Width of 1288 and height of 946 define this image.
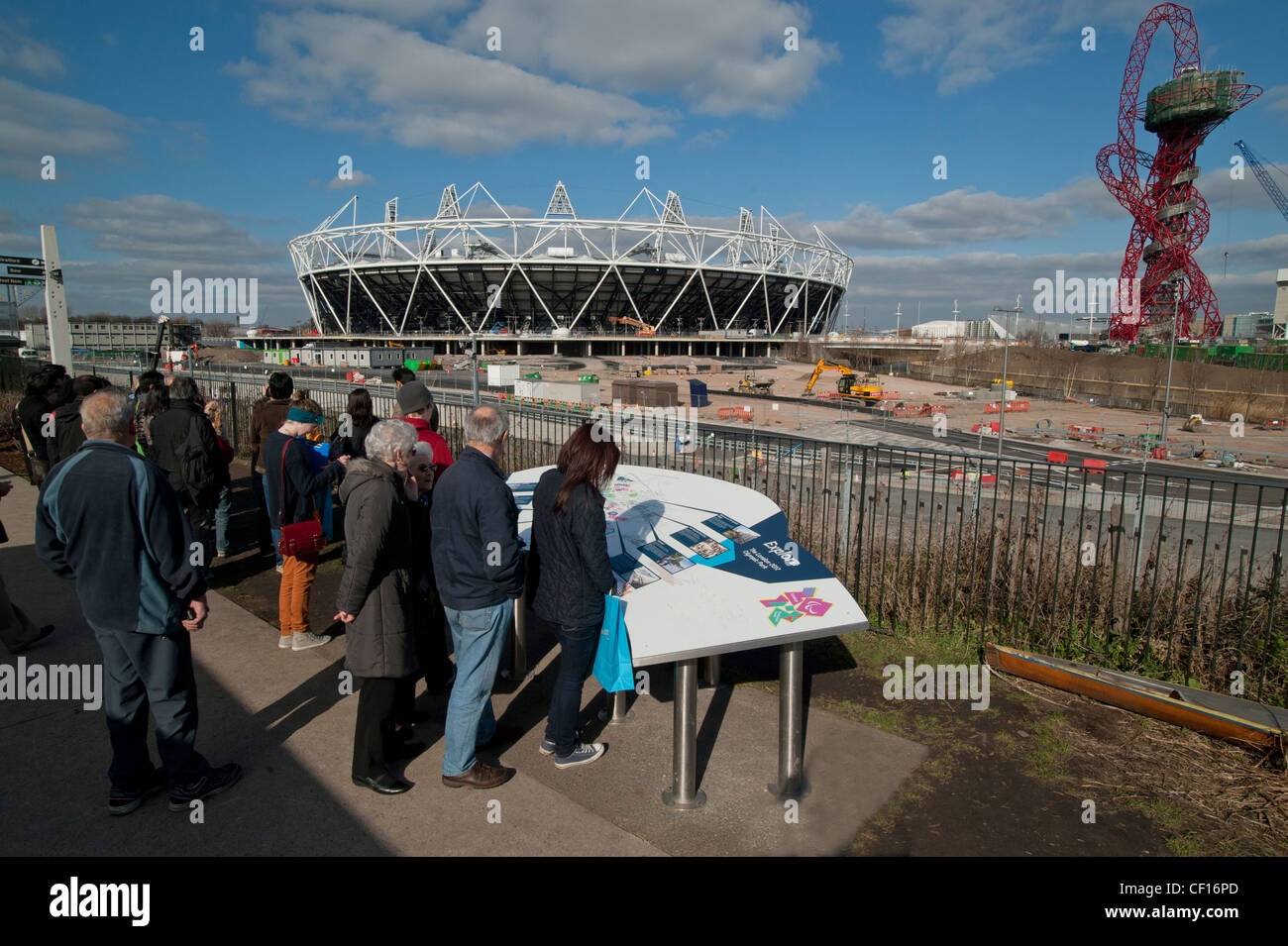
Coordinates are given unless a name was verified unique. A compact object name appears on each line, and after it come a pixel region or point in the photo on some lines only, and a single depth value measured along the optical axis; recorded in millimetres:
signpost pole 10727
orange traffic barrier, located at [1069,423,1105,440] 27984
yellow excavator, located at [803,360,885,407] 38659
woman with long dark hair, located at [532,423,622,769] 3201
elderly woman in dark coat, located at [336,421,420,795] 3197
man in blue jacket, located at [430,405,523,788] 3176
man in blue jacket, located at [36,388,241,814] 2936
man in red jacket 4863
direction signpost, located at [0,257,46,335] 11672
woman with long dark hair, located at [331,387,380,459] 5605
